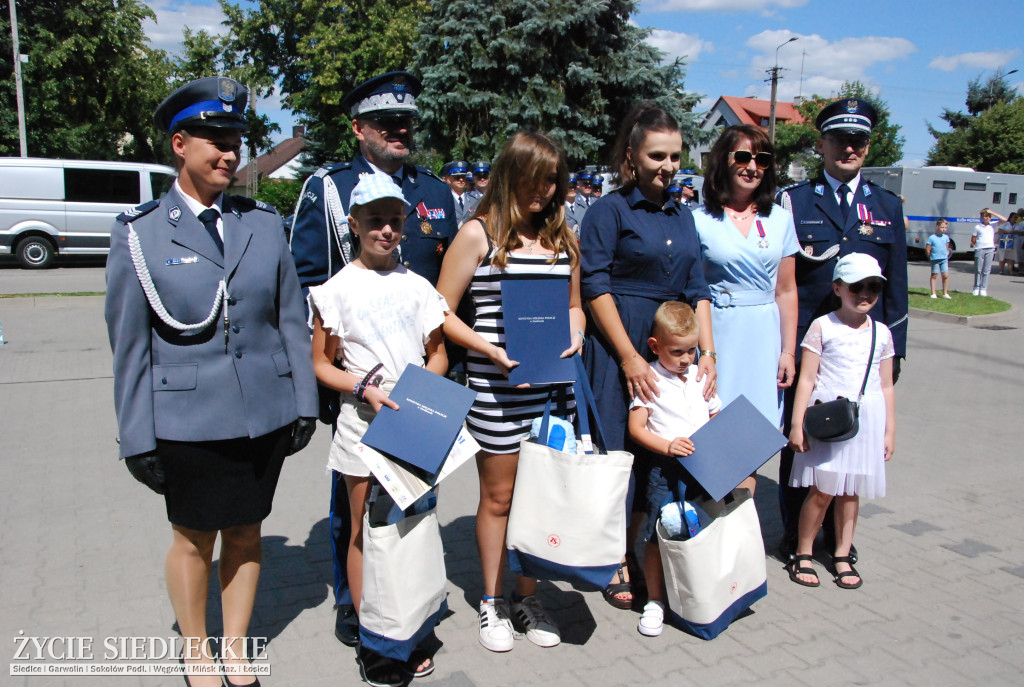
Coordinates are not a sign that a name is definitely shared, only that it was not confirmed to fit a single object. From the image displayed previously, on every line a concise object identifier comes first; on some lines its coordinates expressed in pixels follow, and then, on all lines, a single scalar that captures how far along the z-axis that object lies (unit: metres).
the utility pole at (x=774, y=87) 38.56
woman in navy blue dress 3.34
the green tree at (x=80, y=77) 24.72
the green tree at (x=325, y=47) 30.61
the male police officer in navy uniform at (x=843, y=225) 3.91
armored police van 26.84
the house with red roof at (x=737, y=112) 67.31
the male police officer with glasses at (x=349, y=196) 3.05
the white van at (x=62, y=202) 17.67
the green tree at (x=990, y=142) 33.84
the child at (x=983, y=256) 16.62
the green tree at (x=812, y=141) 38.47
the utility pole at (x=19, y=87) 22.39
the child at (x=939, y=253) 15.09
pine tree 17.86
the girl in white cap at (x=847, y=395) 3.76
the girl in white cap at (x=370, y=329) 2.80
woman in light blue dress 3.58
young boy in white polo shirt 3.22
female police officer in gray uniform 2.50
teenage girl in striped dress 3.08
